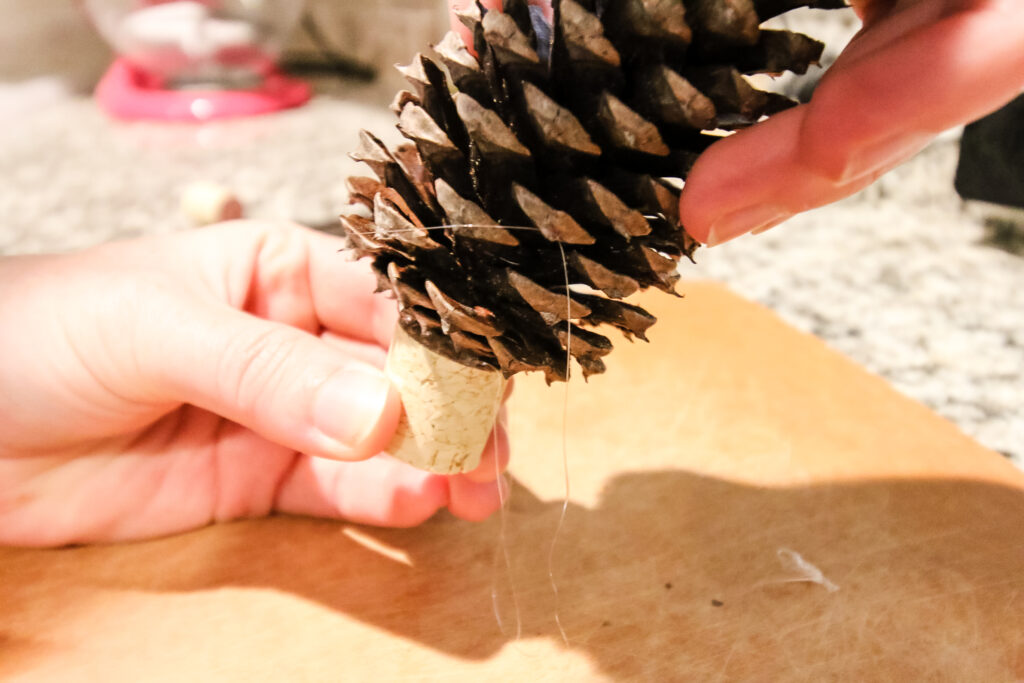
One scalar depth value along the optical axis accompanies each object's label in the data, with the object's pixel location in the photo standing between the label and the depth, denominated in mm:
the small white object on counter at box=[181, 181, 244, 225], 320
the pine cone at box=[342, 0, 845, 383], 154
